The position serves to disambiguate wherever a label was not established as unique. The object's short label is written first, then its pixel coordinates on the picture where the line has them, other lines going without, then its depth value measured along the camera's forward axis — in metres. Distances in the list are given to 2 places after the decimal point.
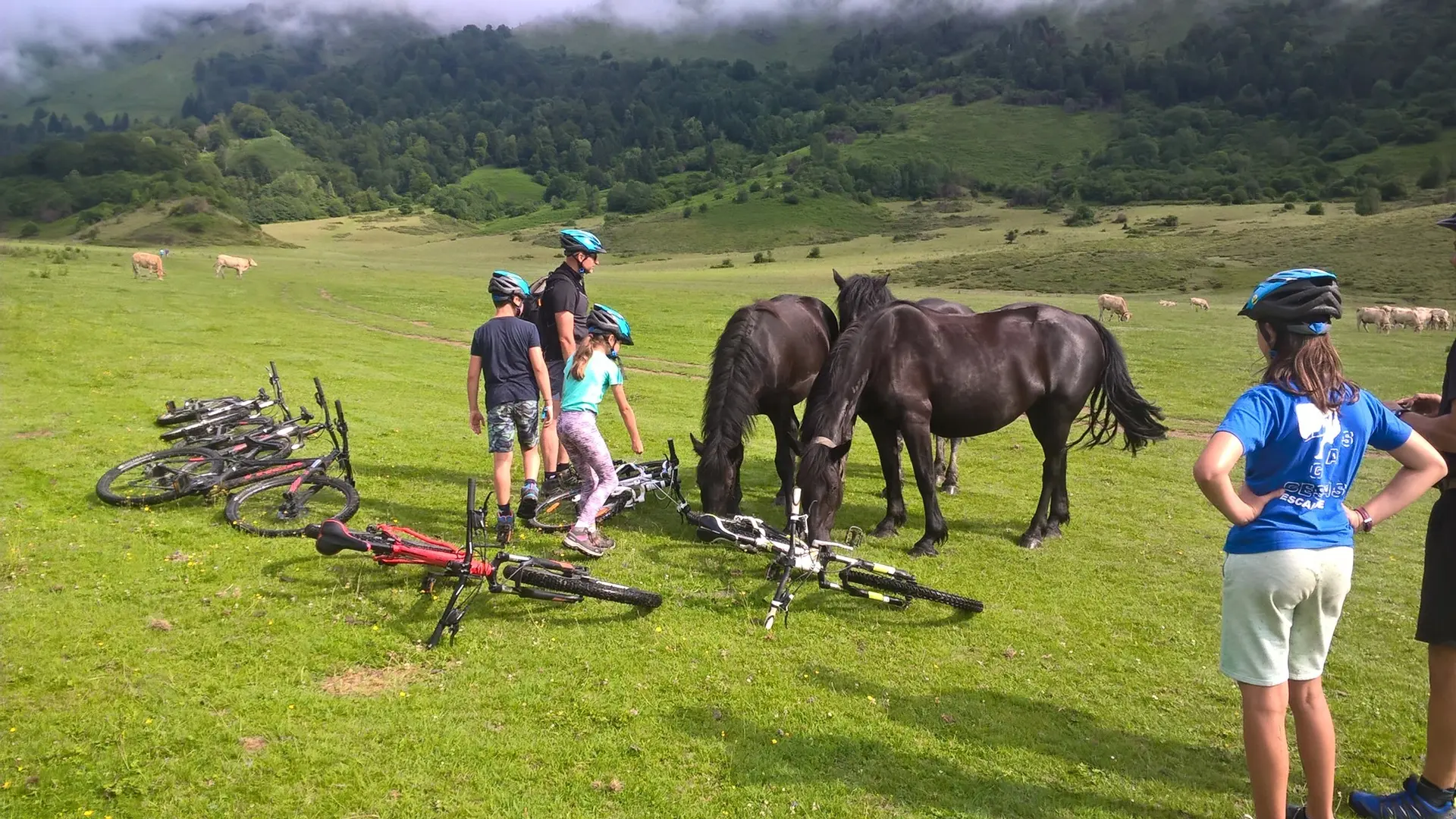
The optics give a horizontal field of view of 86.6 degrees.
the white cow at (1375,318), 33.90
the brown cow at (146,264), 35.41
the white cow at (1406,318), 33.97
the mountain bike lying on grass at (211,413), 10.47
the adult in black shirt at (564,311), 8.56
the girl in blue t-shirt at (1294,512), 3.54
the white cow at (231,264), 40.72
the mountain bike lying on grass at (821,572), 6.52
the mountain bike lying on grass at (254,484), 7.98
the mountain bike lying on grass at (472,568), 5.98
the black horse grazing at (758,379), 7.94
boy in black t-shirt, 7.54
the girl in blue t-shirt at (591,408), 7.54
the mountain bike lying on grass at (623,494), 8.43
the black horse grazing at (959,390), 7.57
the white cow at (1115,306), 38.38
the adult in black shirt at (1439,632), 4.03
